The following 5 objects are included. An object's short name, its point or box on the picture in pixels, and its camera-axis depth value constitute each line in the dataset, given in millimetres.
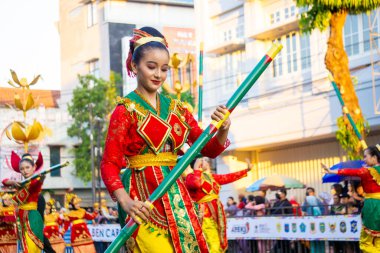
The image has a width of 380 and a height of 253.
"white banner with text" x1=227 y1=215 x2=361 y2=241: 12523
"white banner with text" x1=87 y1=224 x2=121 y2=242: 17953
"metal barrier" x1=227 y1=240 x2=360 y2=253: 12959
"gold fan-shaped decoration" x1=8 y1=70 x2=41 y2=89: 14055
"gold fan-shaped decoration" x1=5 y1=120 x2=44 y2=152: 13312
